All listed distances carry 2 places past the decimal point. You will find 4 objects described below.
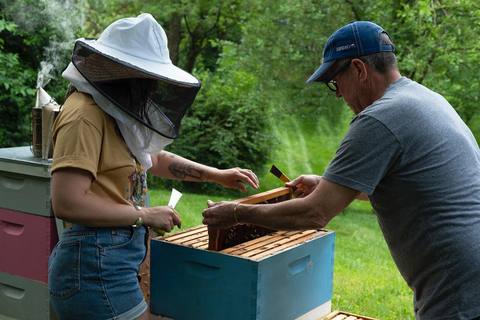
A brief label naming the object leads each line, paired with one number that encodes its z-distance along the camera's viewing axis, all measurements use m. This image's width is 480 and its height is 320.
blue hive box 1.95
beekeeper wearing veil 1.66
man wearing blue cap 1.73
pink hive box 2.50
